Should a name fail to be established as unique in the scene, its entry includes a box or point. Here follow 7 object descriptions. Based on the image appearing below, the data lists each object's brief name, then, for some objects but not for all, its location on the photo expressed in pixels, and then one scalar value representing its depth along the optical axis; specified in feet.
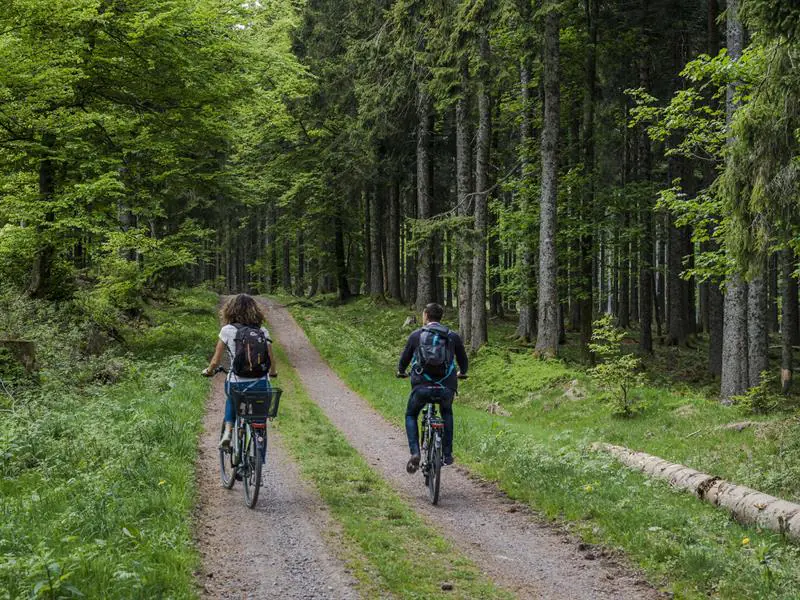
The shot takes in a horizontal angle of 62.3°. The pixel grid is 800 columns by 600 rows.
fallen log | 22.47
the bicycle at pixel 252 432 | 25.14
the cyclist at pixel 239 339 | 25.31
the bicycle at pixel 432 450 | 26.76
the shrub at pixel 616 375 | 44.55
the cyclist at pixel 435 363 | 27.02
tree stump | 43.86
